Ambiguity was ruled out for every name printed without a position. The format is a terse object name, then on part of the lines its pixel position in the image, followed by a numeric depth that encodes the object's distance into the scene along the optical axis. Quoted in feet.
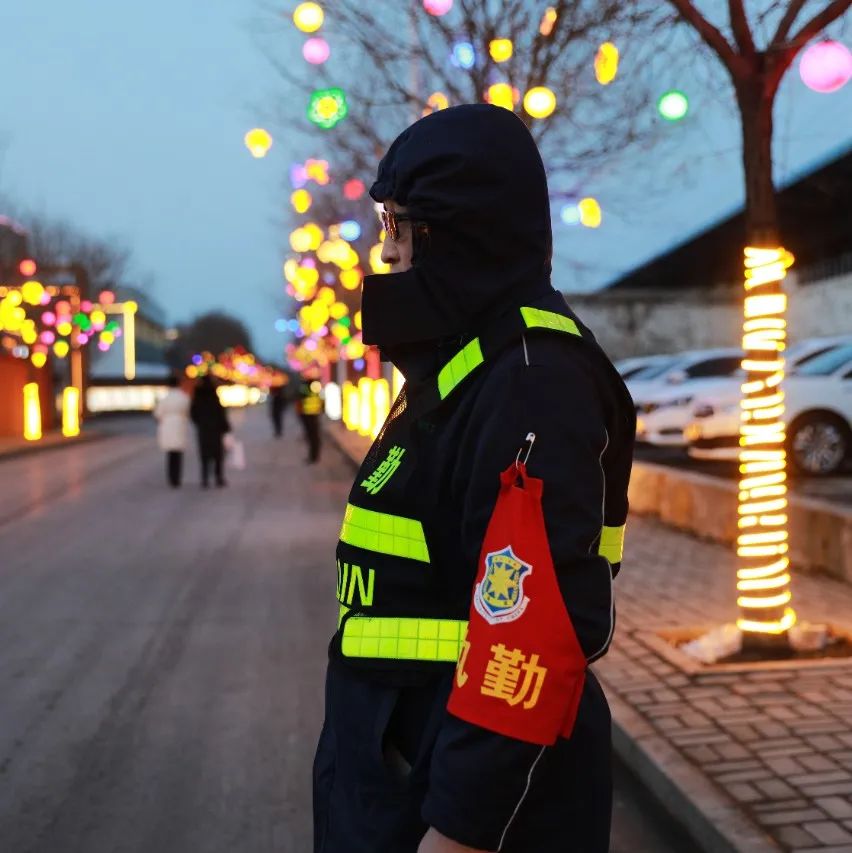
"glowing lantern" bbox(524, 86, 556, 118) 32.91
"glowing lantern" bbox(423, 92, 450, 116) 40.33
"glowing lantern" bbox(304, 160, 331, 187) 59.82
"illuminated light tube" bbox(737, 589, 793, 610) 18.57
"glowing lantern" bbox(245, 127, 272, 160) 46.44
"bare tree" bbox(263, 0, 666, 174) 30.19
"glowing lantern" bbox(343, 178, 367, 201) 59.93
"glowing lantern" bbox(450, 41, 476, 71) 36.60
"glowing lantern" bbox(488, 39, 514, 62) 33.63
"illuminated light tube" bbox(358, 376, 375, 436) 95.09
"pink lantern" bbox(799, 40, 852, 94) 19.43
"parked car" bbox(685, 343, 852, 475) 44.19
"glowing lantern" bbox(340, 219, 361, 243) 64.13
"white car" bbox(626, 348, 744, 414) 61.00
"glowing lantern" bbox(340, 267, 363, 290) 72.06
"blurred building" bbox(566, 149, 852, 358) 89.86
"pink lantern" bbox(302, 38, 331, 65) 36.37
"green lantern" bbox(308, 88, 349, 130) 38.01
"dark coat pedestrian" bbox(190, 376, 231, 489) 56.90
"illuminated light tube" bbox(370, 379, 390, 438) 87.69
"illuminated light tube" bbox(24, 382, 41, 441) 103.71
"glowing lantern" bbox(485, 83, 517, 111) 35.58
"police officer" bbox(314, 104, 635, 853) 4.82
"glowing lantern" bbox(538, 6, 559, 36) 29.82
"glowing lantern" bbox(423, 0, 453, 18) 32.63
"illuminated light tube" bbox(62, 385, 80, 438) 117.50
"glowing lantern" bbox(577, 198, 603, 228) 42.16
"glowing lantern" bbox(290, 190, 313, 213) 63.57
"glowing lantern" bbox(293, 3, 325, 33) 32.94
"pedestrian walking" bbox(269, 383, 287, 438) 113.39
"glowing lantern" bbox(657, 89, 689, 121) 26.91
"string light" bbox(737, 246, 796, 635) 18.67
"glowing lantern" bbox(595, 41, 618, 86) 27.17
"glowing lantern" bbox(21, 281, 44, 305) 95.71
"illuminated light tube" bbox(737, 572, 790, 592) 18.65
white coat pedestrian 57.16
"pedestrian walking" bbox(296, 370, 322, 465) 73.46
